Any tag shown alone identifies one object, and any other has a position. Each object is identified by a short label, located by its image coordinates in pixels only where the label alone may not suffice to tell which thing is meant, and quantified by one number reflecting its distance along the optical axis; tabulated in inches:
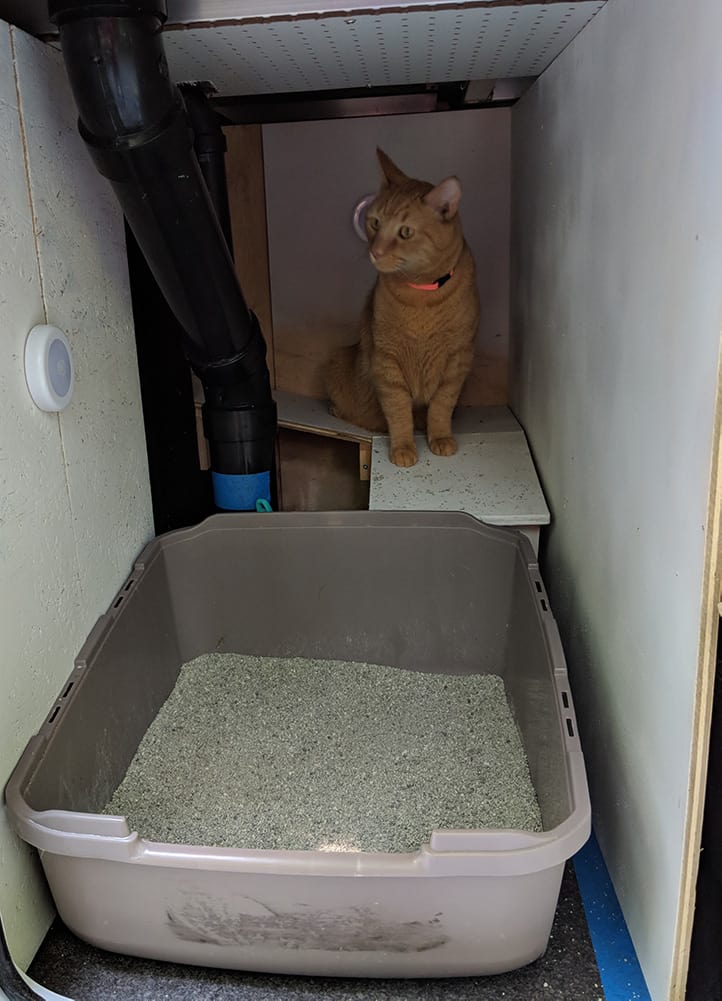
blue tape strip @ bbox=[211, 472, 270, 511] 75.9
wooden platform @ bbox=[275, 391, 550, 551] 72.7
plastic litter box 39.2
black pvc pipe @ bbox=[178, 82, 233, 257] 69.4
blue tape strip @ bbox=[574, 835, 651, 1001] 42.8
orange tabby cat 75.0
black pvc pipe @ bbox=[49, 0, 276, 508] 44.2
